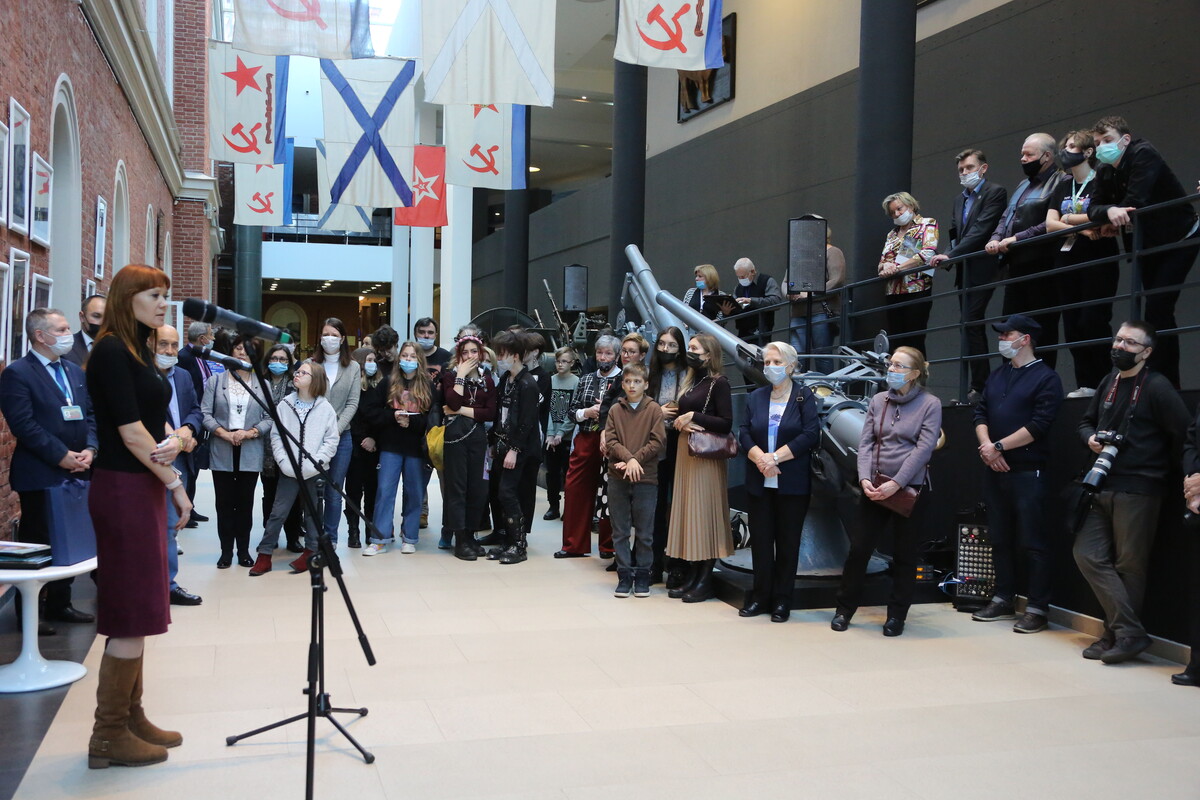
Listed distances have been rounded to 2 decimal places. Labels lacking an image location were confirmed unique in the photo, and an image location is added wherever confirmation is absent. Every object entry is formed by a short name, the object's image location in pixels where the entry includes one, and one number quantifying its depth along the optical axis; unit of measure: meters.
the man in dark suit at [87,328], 6.54
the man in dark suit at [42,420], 5.66
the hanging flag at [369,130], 12.72
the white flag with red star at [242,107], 12.28
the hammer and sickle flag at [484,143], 12.57
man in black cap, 6.28
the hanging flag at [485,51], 9.06
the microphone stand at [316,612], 3.37
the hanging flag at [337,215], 14.66
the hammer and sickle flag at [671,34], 9.39
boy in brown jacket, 7.24
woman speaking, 3.72
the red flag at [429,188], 13.86
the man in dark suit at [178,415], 6.43
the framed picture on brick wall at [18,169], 6.47
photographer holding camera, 5.60
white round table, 4.84
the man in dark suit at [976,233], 7.62
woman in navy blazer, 6.60
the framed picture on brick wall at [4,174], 6.29
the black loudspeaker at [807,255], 8.92
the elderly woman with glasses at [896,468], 6.23
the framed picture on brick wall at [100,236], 10.26
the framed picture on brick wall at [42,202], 7.10
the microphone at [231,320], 3.41
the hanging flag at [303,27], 9.13
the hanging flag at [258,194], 16.95
